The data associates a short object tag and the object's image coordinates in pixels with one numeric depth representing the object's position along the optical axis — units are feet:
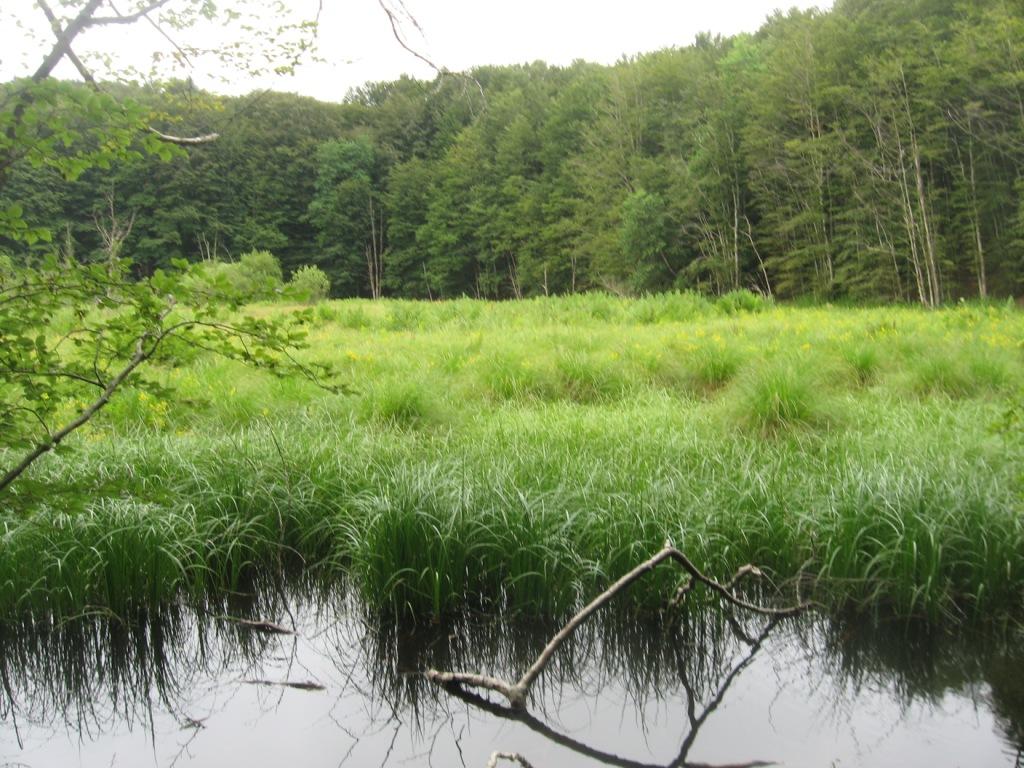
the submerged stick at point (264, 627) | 12.02
